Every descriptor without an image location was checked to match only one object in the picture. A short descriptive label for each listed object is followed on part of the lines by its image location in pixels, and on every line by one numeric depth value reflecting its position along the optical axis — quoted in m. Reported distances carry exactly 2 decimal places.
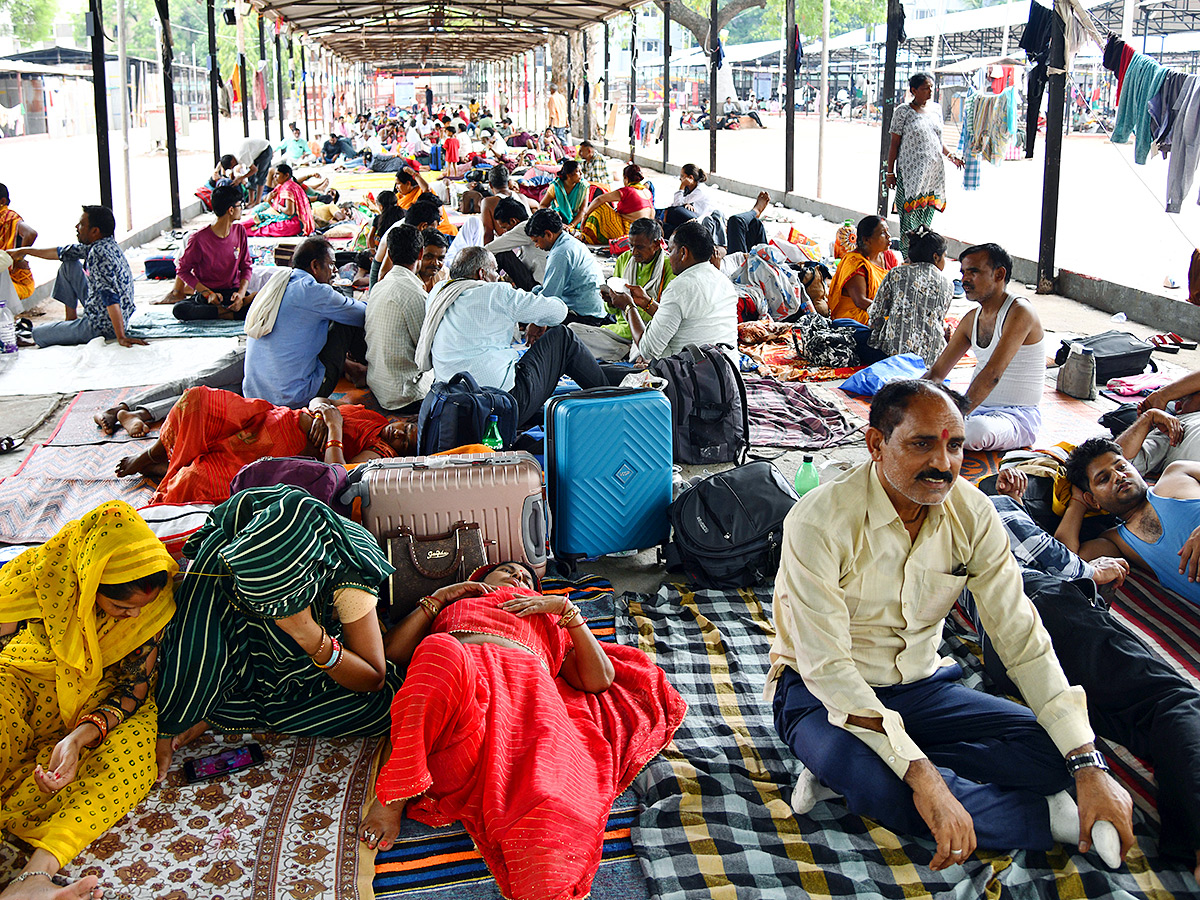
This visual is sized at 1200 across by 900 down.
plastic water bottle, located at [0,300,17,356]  6.61
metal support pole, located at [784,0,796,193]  14.10
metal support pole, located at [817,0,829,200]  13.65
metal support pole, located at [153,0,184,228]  12.55
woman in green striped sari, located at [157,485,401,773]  2.39
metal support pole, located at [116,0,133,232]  10.66
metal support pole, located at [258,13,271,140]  21.38
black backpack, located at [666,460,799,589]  3.55
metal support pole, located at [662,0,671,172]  17.83
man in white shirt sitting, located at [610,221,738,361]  5.10
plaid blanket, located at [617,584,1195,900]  2.18
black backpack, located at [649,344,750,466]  4.72
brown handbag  3.17
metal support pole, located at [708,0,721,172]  16.22
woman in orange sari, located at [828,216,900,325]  6.65
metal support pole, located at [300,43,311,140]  29.38
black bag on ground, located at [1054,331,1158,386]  5.89
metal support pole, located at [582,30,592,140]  24.30
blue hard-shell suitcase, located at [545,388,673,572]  3.66
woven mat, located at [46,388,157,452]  5.05
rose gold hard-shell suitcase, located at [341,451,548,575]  3.26
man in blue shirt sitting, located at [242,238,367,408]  5.24
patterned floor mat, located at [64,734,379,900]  2.25
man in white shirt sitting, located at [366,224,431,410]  5.31
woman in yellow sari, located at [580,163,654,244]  9.81
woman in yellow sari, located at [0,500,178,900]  2.35
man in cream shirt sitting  2.21
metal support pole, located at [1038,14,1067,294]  7.75
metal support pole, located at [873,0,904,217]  10.82
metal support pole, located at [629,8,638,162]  19.09
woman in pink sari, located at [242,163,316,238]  12.05
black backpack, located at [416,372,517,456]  4.22
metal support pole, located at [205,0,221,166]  14.92
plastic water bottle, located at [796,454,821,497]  4.25
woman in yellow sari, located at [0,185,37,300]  7.39
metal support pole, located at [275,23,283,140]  22.58
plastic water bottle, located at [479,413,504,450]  4.32
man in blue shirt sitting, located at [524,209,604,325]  6.53
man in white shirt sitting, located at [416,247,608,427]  4.70
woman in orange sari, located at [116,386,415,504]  4.14
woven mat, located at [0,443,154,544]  4.10
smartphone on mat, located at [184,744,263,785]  2.61
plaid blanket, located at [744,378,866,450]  5.18
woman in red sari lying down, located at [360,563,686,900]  2.16
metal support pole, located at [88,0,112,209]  9.98
